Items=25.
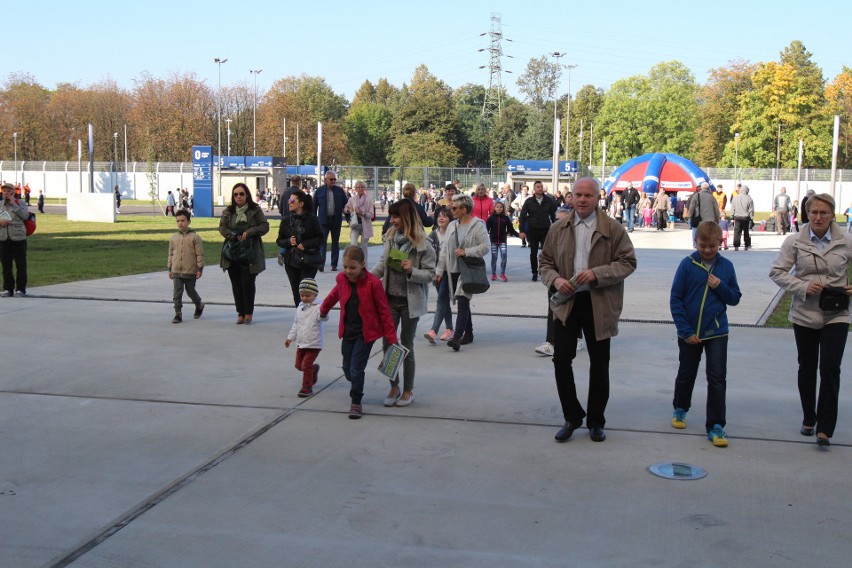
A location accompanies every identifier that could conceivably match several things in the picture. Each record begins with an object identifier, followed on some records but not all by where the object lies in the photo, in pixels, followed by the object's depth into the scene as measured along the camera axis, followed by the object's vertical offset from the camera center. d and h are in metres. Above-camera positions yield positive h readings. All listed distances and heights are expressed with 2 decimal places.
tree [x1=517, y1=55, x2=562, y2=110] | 122.75 +14.52
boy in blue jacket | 6.20 -0.78
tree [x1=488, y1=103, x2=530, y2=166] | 108.62 +6.83
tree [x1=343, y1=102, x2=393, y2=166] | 118.94 +6.88
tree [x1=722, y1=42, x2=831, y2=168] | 79.94 +6.63
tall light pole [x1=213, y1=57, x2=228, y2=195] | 83.62 +7.47
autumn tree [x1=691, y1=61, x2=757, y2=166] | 87.94 +8.36
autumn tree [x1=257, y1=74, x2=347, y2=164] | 97.69 +6.91
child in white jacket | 7.43 -1.23
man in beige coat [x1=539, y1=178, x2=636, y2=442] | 6.00 -0.63
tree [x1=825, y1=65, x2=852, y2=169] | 86.12 +9.14
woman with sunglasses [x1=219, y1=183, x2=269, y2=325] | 11.03 -0.61
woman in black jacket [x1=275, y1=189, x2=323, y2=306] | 10.91 -0.64
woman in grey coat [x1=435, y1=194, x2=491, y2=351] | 9.45 -0.59
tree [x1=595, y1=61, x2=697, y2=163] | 93.56 +8.02
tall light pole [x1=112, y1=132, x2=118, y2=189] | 92.01 +3.87
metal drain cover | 5.46 -1.68
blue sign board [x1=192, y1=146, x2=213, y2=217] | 43.88 +0.09
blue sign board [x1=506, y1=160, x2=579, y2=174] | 60.41 +1.59
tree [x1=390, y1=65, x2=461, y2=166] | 105.88 +6.82
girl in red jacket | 6.84 -0.98
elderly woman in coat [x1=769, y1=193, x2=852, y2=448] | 6.03 -0.62
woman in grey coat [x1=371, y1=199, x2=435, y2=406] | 7.40 -0.66
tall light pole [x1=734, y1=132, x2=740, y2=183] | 79.79 +4.16
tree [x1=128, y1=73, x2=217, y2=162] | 89.69 +6.58
